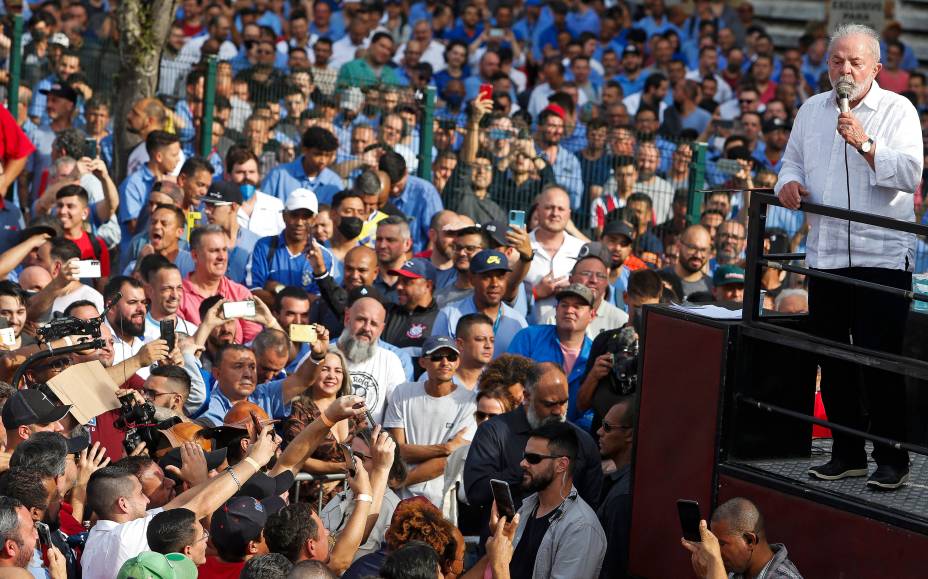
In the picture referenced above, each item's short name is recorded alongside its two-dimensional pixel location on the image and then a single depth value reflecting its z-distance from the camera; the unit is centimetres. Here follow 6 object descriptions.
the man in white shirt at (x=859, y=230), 1291
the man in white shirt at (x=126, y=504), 1411
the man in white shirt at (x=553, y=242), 2453
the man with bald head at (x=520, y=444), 1633
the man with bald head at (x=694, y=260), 2464
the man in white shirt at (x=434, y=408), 1930
